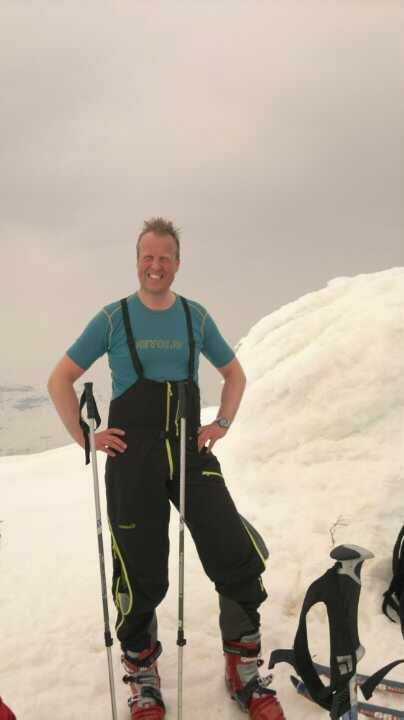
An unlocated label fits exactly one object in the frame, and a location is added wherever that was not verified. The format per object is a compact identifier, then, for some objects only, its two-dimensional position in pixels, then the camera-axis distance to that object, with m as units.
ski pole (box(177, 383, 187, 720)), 4.24
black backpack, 5.50
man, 4.37
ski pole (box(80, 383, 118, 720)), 4.29
